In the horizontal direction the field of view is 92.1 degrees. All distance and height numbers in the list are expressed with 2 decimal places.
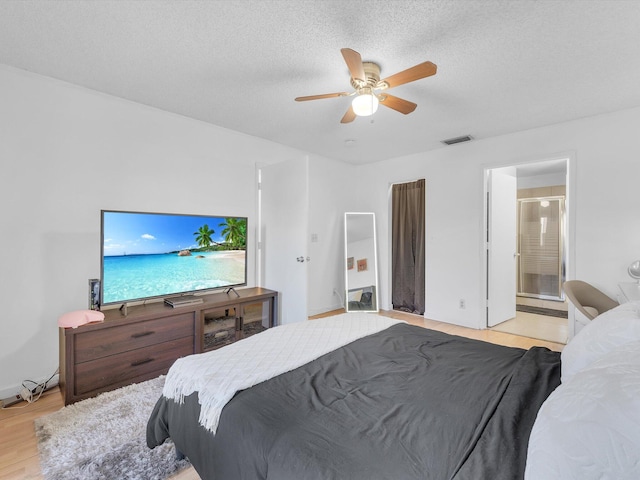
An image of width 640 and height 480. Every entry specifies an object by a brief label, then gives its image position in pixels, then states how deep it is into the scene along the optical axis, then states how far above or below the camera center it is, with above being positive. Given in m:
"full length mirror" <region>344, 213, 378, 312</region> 4.83 -0.34
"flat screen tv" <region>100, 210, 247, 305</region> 2.59 -0.13
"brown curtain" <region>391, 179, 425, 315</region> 4.64 -0.08
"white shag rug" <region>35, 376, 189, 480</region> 1.58 -1.17
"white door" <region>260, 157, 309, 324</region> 3.40 +0.09
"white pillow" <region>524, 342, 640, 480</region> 0.64 -0.43
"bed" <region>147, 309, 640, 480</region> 0.86 -0.61
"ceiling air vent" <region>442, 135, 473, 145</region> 3.83 +1.29
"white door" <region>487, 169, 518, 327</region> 4.03 -0.08
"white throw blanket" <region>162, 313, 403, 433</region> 1.26 -0.59
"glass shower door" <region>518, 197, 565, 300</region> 5.61 -0.11
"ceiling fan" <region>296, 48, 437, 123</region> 1.84 +1.06
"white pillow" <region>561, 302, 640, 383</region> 1.08 -0.36
